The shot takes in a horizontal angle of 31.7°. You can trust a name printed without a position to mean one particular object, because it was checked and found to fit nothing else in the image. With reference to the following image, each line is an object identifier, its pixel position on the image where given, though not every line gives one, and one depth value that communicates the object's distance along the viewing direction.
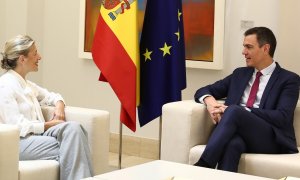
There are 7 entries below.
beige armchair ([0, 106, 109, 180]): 3.03
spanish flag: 4.23
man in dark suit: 3.58
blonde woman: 3.41
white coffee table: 2.71
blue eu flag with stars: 4.29
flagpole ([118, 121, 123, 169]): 4.51
